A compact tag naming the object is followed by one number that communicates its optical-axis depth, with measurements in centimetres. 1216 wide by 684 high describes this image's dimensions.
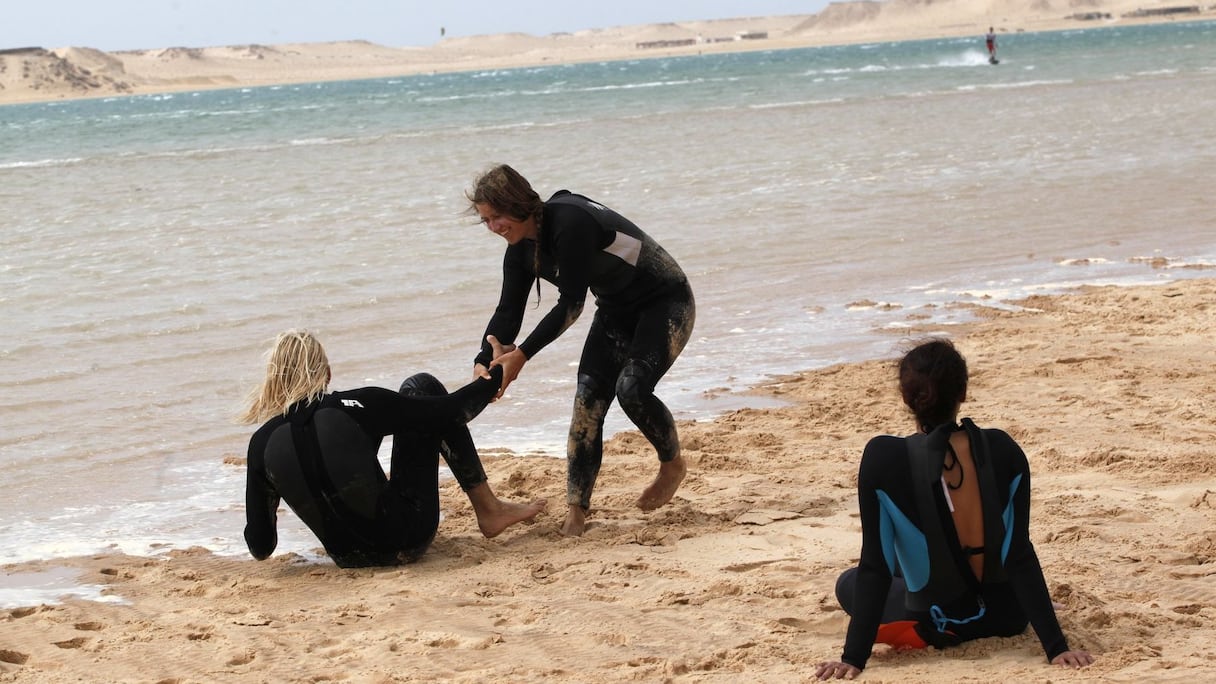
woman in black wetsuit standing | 967
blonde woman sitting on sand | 928
